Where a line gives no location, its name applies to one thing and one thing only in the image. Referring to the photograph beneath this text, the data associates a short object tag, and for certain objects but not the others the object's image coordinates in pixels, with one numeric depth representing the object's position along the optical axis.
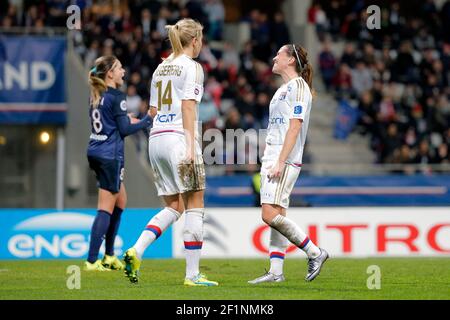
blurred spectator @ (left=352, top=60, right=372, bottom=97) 26.31
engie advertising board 18.11
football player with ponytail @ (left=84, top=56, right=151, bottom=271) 13.19
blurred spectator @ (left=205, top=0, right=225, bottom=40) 27.06
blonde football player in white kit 10.85
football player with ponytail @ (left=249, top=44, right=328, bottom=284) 11.43
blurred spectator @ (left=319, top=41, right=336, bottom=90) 26.88
